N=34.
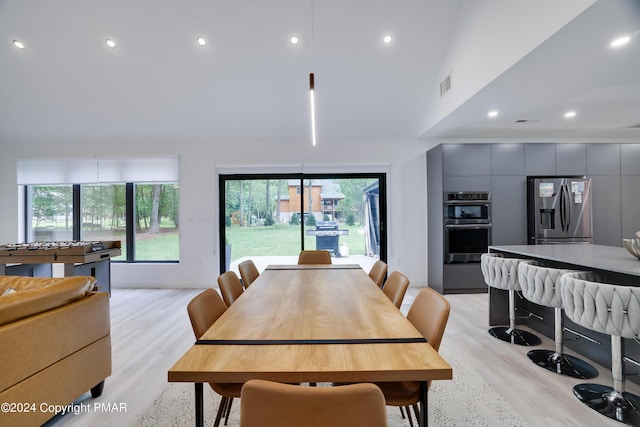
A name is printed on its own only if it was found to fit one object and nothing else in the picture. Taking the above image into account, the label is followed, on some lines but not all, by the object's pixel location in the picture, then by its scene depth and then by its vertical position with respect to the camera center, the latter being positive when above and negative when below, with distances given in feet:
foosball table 12.10 -1.74
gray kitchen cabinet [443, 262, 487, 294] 14.96 -3.39
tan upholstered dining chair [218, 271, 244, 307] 6.91 -1.82
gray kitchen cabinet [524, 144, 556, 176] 15.17 +2.70
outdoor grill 17.72 -1.26
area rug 6.11 -4.37
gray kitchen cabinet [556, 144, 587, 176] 15.20 +2.68
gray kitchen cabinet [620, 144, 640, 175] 15.25 +2.66
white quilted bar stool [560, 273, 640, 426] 5.83 -2.30
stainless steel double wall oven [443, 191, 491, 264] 14.93 -0.64
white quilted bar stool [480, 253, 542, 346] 9.44 -2.36
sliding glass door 17.49 -0.13
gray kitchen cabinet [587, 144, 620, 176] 15.20 +2.61
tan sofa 5.04 -2.58
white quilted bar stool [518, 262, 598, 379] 7.75 -2.53
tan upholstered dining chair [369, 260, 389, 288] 8.66 -1.83
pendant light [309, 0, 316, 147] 8.12 +3.54
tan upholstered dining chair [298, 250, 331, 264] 11.84 -1.78
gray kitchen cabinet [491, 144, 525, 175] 15.11 +2.71
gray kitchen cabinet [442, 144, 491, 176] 15.05 +2.68
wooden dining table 3.38 -1.83
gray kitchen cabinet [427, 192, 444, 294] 15.19 -1.58
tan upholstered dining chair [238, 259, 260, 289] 8.96 -1.86
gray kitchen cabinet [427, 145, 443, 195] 15.29 +2.31
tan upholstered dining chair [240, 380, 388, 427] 2.61 -1.74
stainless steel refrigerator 14.46 -0.01
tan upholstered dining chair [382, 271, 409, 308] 6.87 -1.86
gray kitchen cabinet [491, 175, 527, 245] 14.99 +0.07
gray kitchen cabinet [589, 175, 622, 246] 14.97 +0.05
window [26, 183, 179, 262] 17.65 -0.03
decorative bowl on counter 7.67 -0.98
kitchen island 7.13 -2.96
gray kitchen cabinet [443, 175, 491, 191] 15.03 +1.48
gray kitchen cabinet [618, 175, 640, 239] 15.08 +0.31
